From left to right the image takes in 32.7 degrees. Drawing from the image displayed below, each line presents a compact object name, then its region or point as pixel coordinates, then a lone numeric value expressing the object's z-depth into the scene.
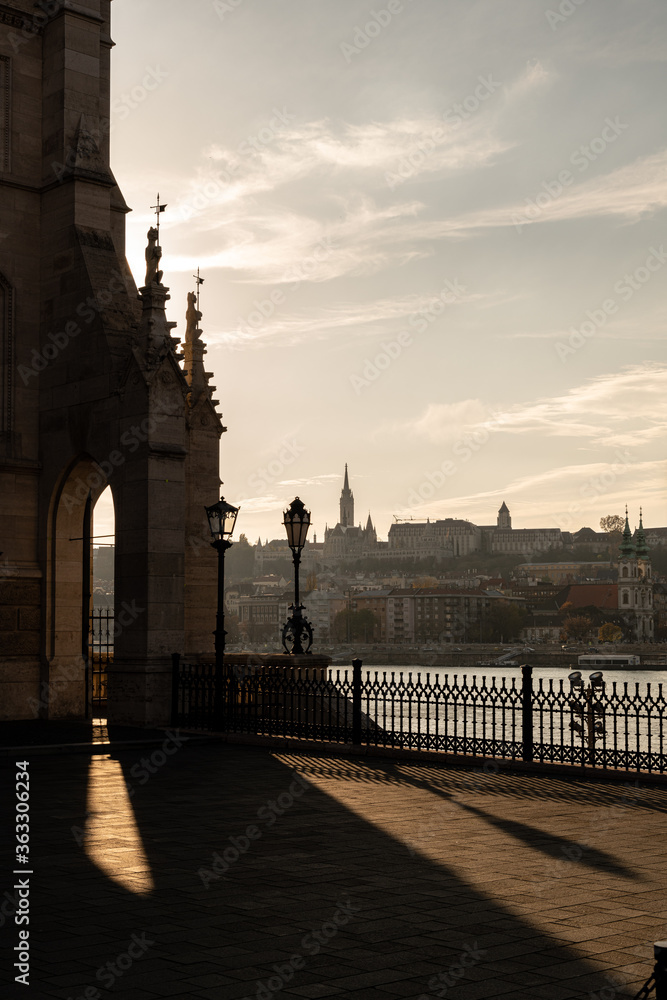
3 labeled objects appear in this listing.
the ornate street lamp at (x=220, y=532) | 18.86
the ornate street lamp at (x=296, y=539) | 21.33
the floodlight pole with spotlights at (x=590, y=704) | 15.29
